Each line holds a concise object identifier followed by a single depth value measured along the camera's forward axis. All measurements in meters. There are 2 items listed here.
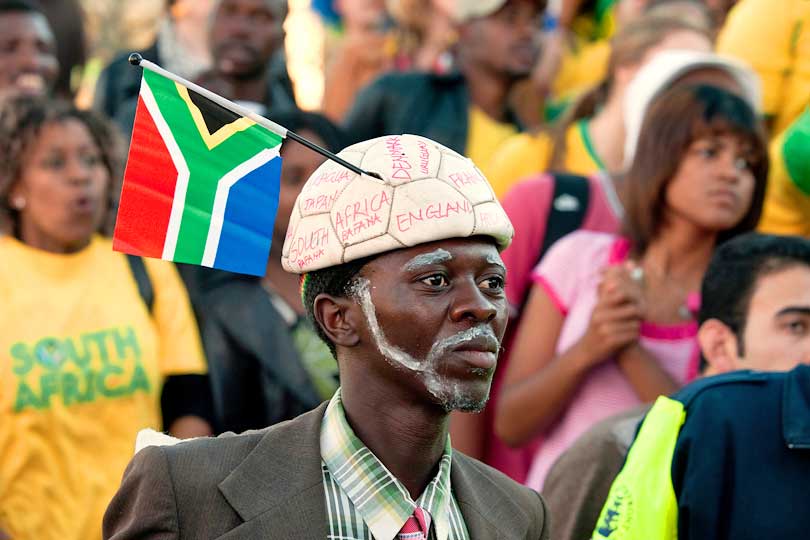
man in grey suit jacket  5.77
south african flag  5.94
